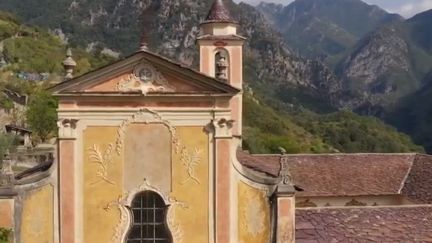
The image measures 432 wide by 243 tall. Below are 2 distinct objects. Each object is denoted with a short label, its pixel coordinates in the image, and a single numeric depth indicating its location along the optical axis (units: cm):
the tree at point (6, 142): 4962
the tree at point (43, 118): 6294
